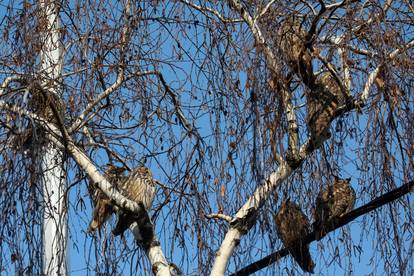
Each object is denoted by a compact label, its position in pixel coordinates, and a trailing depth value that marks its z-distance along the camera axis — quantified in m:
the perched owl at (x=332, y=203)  8.42
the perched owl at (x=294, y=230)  8.31
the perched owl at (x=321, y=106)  8.26
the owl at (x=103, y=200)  8.72
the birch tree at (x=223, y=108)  7.46
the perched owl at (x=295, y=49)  7.86
